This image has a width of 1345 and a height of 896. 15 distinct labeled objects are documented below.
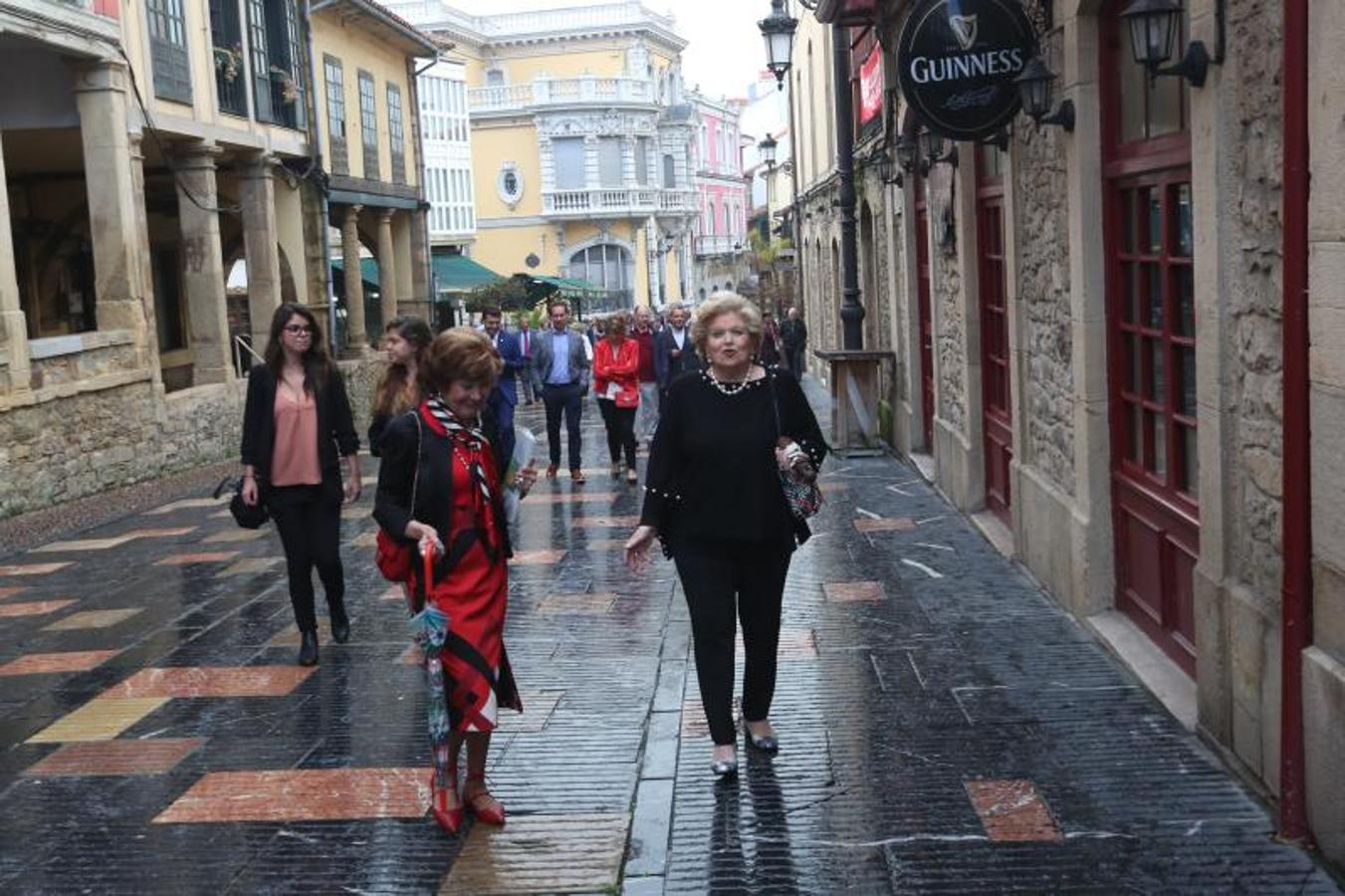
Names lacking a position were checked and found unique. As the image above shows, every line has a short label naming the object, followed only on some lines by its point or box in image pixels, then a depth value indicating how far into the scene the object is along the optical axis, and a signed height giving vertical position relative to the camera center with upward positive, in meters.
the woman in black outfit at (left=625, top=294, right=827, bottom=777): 5.57 -0.72
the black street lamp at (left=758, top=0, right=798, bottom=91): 18.61 +2.86
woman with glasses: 7.69 -0.70
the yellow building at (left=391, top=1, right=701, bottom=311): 69.69 +5.82
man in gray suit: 14.59 -0.81
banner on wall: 16.00 +1.97
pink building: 82.44 +4.55
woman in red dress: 5.18 -0.82
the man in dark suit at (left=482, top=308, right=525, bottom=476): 11.52 -0.80
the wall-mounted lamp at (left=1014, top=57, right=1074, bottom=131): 7.68 +0.82
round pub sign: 8.64 +1.14
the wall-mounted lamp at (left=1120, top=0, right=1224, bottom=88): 5.63 +0.81
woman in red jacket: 14.50 -0.87
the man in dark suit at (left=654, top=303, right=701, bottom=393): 16.02 -0.67
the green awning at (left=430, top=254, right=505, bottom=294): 37.91 +0.53
